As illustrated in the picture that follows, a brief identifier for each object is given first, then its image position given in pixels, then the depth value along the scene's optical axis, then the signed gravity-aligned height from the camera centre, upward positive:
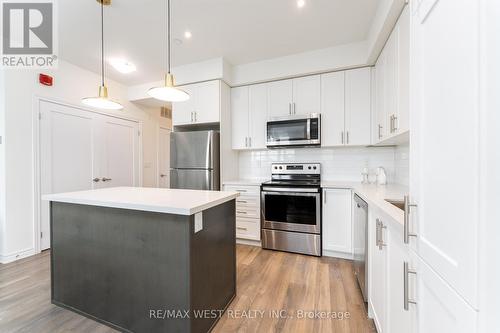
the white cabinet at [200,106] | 3.31 +0.93
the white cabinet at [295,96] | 3.12 +1.01
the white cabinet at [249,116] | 3.42 +0.78
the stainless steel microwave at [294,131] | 3.03 +0.48
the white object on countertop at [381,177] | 2.69 -0.17
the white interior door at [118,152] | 3.76 +0.23
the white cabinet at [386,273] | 1.07 -0.66
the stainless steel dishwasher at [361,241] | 1.79 -0.70
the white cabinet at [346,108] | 2.89 +0.78
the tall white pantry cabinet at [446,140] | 0.52 +0.07
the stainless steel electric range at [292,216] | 2.79 -0.70
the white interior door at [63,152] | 2.98 +0.18
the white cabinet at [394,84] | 1.73 +0.77
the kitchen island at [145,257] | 1.36 -0.67
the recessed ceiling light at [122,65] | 3.23 +1.54
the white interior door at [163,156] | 4.99 +0.19
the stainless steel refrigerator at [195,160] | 3.22 +0.06
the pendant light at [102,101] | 1.98 +0.59
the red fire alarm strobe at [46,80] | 2.91 +1.16
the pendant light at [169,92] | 1.72 +0.59
